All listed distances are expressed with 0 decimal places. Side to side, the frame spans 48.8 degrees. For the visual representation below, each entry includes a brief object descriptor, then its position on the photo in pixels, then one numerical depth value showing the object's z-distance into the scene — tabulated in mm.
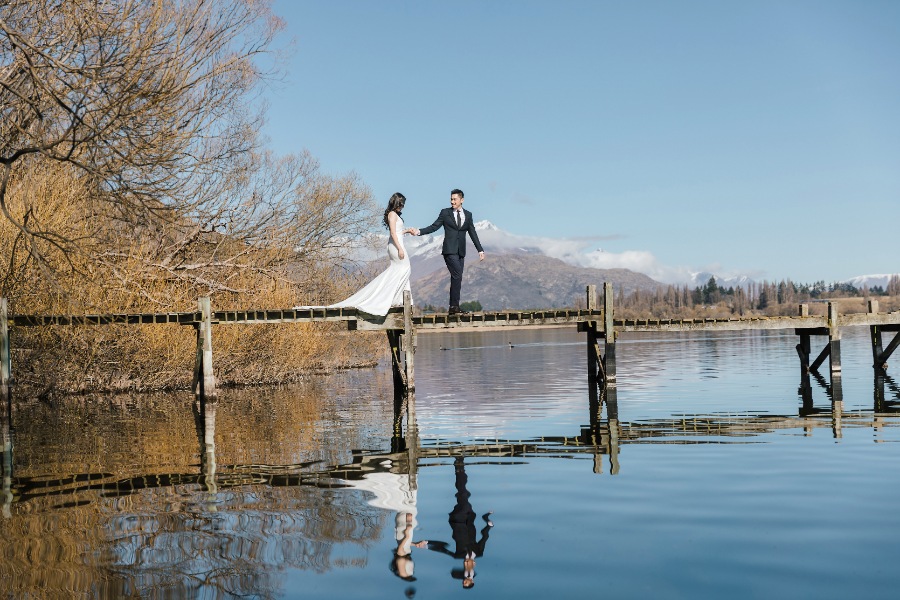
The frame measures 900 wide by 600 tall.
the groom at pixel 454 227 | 20984
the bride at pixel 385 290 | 23139
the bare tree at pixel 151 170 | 16766
